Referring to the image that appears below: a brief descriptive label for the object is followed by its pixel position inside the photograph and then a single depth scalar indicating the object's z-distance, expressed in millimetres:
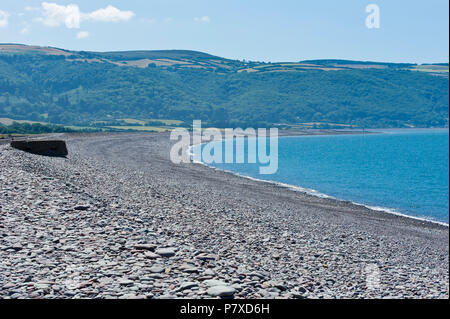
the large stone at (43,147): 32688
